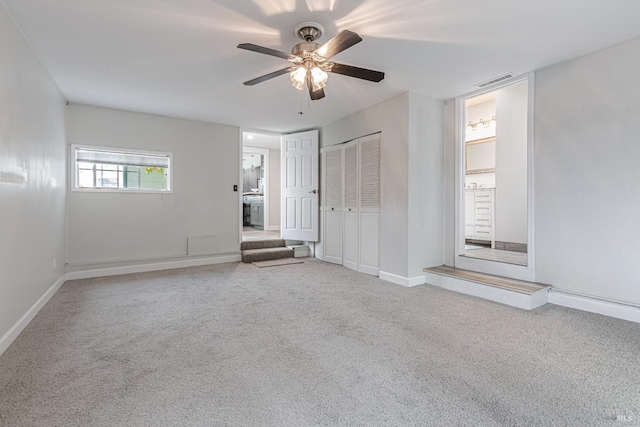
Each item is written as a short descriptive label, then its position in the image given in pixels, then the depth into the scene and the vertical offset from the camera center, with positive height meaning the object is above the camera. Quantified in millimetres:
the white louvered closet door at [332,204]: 4977 +106
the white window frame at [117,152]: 4137 +615
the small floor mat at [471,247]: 4808 -637
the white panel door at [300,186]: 5434 +457
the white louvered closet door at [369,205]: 4223 +79
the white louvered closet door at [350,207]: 4609 +52
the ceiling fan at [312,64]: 2269 +1186
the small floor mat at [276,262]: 4900 -910
